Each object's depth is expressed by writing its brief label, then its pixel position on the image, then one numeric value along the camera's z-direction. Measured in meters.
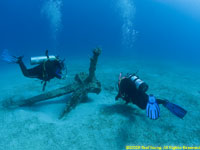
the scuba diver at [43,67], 4.91
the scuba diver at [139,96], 3.98
